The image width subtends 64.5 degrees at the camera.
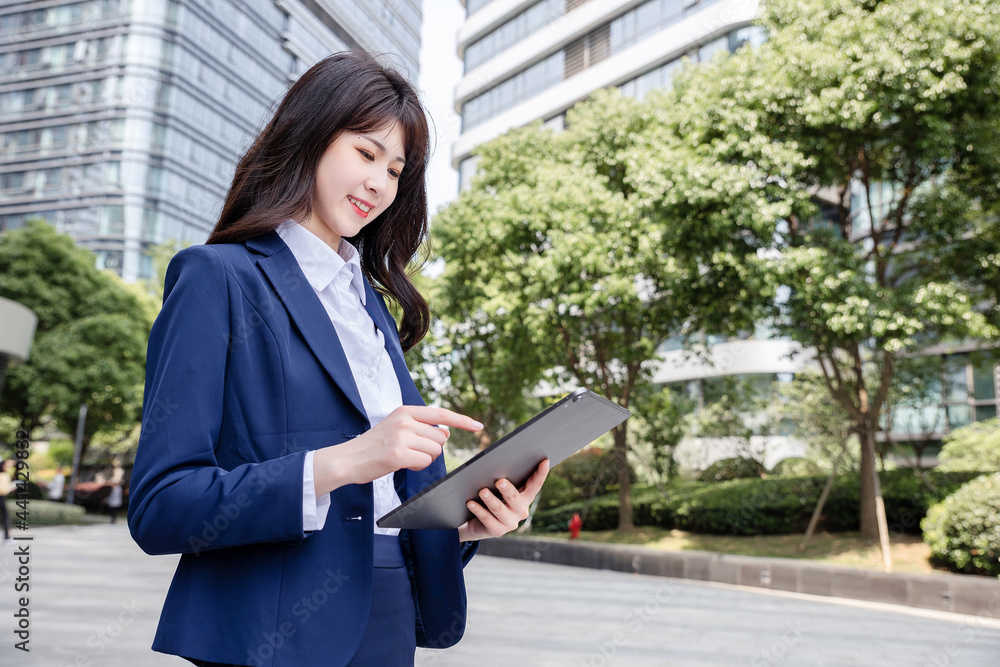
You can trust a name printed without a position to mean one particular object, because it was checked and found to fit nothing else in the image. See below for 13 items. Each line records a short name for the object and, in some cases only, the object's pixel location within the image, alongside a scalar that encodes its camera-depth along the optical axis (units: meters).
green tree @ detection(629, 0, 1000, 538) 10.45
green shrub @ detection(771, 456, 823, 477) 19.06
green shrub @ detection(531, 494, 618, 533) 18.36
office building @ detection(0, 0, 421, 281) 46.78
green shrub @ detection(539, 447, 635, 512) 20.73
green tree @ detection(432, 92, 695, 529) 14.07
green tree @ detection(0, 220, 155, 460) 21.98
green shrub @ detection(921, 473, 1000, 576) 9.52
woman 1.08
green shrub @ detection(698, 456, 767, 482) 19.27
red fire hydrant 16.97
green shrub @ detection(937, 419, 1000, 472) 15.95
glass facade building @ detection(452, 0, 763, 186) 26.19
